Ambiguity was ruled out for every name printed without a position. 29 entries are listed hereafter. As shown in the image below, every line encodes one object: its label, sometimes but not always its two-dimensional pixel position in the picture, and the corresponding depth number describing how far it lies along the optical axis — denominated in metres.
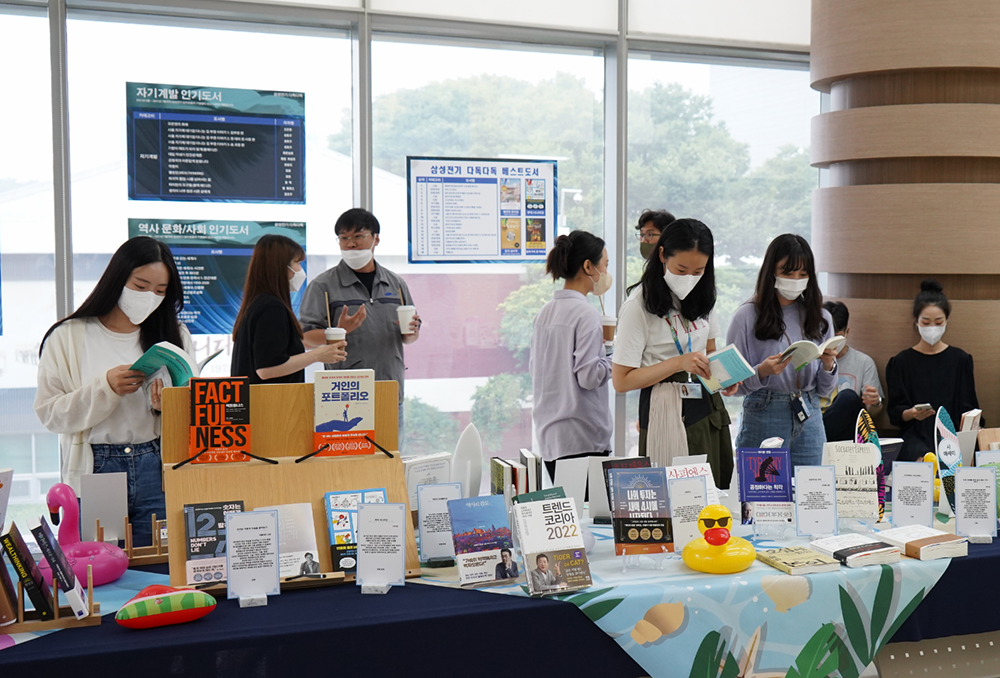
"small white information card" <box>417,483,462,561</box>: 1.95
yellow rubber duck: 1.85
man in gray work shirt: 3.51
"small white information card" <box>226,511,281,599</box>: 1.68
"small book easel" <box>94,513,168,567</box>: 1.95
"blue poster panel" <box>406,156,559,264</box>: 4.29
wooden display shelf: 1.84
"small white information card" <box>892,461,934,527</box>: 2.17
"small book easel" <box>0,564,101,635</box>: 1.57
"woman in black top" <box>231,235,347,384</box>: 3.08
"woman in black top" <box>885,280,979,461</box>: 3.62
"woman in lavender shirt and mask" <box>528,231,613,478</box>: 3.29
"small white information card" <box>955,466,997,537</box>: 2.13
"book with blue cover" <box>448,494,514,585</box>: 1.81
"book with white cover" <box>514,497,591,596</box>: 1.75
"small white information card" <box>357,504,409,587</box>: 1.74
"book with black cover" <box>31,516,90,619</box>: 1.55
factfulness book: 1.87
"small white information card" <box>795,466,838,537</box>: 2.12
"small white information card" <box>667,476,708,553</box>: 1.97
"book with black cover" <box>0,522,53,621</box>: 1.57
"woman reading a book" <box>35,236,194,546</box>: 2.33
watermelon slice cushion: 1.57
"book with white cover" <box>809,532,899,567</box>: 1.91
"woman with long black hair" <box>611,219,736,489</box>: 2.70
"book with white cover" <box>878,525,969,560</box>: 1.97
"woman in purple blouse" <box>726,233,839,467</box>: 3.06
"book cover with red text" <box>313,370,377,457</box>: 1.95
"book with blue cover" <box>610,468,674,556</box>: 1.90
